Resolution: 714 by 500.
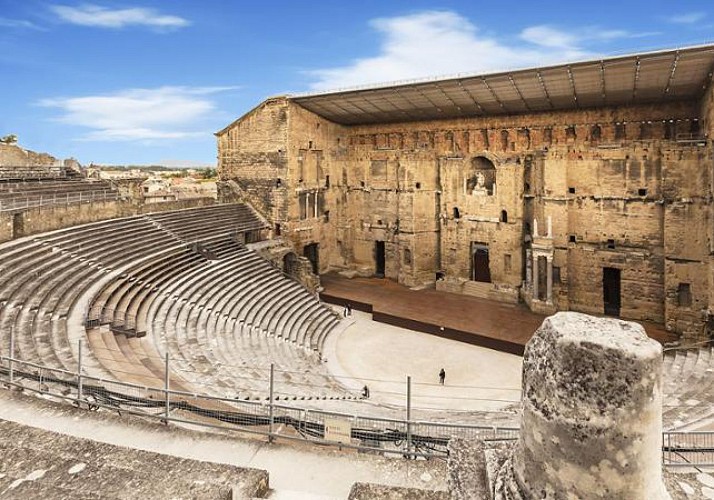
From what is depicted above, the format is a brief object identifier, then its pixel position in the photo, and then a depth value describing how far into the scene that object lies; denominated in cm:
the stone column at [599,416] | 253
